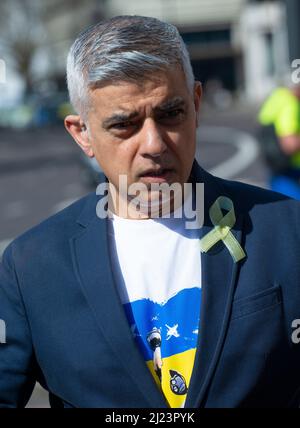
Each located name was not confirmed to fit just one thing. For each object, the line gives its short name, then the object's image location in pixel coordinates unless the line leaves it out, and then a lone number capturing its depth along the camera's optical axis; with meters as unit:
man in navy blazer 2.04
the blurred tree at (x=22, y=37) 63.63
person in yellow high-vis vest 5.88
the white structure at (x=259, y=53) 57.00
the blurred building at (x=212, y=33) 57.88
